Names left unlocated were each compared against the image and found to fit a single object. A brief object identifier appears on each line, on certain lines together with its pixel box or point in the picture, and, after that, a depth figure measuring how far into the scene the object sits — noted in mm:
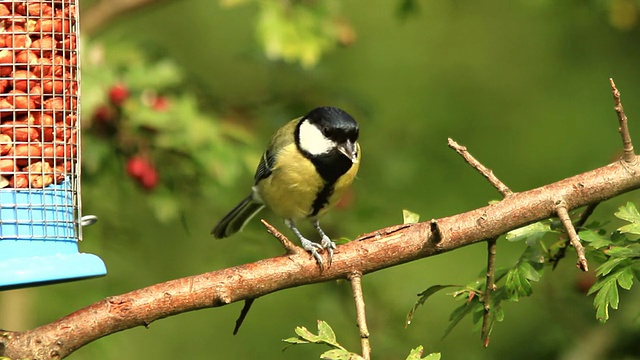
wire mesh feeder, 6551
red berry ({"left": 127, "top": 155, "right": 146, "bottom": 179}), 9234
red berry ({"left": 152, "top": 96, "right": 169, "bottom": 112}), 9352
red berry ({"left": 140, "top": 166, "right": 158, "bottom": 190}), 9328
